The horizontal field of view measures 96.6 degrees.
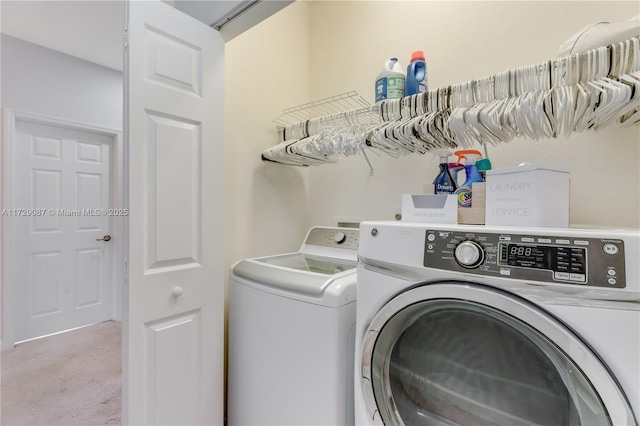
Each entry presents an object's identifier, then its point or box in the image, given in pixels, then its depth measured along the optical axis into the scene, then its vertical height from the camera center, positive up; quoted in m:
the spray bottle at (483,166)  1.08 +0.18
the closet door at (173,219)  1.06 -0.03
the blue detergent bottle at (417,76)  1.26 +0.61
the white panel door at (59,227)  2.48 -0.16
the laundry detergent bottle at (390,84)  1.28 +0.58
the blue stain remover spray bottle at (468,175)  0.99 +0.14
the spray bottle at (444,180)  1.11 +0.13
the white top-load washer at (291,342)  1.02 -0.52
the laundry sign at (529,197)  0.77 +0.04
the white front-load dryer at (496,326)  0.55 -0.27
